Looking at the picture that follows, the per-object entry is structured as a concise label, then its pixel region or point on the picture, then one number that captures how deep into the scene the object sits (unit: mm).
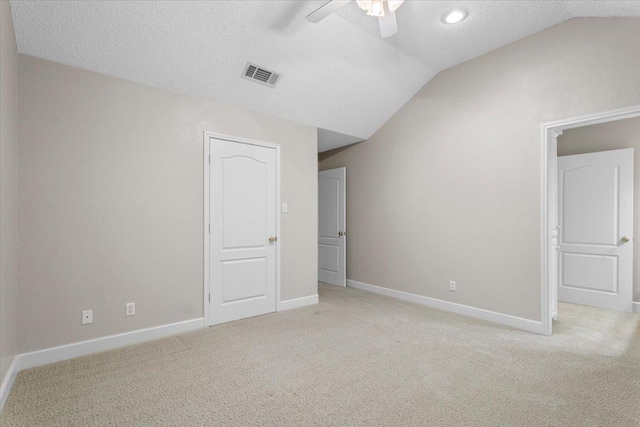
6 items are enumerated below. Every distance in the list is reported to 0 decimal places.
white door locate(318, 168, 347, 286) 5453
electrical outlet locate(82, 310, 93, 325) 2779
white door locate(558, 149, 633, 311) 3963
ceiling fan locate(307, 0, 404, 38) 2121
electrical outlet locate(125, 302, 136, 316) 2992
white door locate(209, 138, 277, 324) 3557
